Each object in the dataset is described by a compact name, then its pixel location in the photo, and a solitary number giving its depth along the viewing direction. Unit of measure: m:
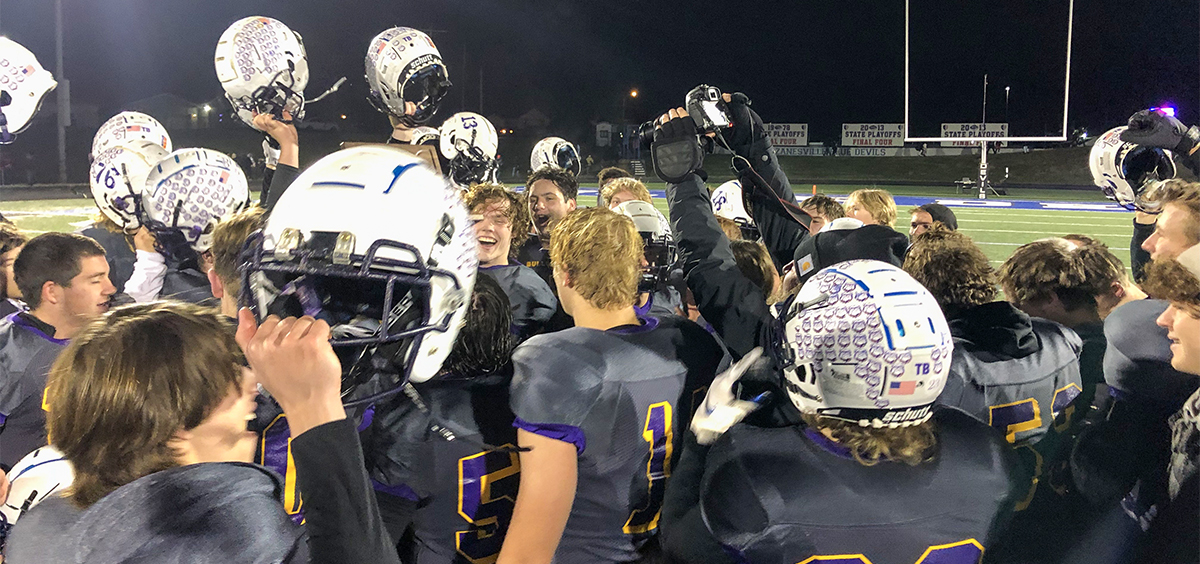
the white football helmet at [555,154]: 9.93
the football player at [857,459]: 1.65
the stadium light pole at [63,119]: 24.77
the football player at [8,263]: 4.21
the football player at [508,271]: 3.66
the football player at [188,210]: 3.70
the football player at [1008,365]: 2.61
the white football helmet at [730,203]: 7.20
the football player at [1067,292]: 3.17
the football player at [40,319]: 2.98
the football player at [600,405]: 2.11
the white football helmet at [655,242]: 3.24
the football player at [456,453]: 2.16
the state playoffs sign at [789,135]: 42.66
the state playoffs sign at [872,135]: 40.81
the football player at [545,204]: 5.40
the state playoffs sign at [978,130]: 26.84
